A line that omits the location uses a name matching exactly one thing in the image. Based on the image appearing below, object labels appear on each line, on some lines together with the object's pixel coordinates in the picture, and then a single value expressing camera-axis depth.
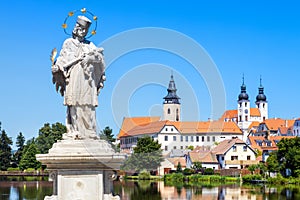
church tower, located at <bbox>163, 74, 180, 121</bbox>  154.75
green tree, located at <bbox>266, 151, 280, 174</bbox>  70.52
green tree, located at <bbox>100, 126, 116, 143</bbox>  81.05
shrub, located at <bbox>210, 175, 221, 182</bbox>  78.41
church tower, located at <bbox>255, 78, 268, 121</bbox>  175.38
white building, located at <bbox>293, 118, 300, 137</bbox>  124.88
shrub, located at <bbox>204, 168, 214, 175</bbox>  85.47
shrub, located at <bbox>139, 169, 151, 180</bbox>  82.25
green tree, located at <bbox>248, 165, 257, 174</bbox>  82.06
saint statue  10.97
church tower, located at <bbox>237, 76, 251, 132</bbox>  171.81
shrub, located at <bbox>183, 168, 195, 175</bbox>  84.50
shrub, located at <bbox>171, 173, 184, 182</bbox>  79.79
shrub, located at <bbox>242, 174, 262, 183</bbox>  74.62
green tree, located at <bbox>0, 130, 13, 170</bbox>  93.31
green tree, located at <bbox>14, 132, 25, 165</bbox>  98.44
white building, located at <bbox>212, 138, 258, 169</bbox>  92.38
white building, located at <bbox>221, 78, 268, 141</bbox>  172.00
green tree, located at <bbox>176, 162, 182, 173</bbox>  86.05
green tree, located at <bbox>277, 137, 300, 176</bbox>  66.25
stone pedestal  10.52
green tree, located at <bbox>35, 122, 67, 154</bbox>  88.56
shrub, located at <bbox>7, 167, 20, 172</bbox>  90.65
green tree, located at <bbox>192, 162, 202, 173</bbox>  87.89
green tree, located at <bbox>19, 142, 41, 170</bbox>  85.75
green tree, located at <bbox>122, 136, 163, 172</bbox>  80.01
